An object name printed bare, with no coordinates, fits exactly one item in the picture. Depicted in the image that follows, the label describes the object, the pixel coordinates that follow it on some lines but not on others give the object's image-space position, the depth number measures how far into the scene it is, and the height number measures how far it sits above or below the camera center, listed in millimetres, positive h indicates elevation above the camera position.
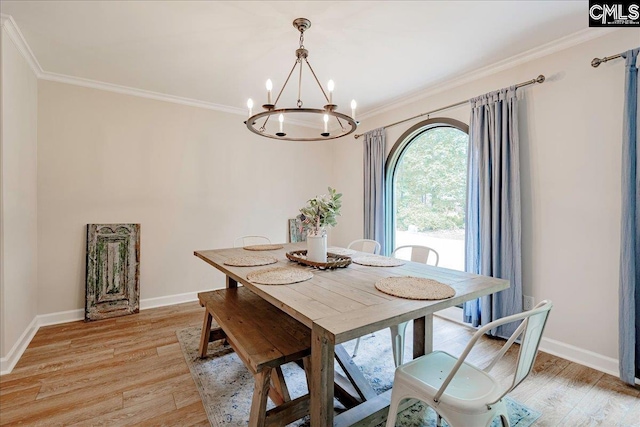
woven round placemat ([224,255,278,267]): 2137 -369
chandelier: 1837 +671
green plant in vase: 2072 +0
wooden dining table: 1191 -426
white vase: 2119 -258
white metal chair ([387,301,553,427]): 1114 -745
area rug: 1694 -1186
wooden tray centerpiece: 2039 -357
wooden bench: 1420 -698
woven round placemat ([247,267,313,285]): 1688 -390
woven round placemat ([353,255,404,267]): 2156 -375
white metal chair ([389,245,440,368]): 2010 -901
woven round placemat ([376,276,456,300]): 1439 -401
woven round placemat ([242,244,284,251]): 2806 -342
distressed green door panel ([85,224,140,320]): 3123 -637
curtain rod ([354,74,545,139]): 2453 +1153
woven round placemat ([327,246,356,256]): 2625 -360
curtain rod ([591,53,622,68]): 2054 +1115
